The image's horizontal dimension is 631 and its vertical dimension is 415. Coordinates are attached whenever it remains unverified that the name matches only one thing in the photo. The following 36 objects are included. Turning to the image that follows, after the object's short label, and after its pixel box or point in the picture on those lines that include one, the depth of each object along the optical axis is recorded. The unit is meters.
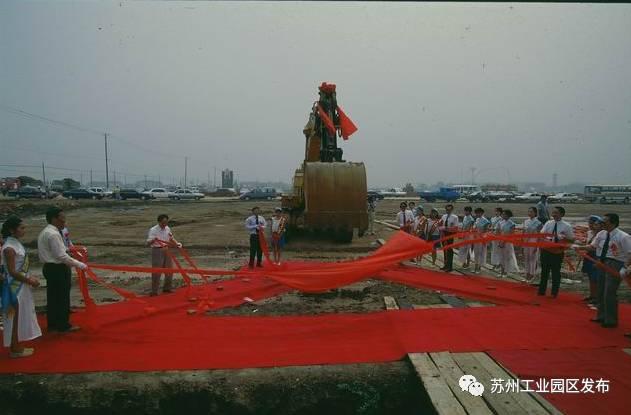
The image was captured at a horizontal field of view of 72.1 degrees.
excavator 14.76
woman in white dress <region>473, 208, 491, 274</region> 11.12
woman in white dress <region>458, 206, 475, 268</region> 11.60
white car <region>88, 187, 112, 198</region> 52.19
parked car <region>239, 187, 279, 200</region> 58.54
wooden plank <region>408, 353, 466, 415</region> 4.25
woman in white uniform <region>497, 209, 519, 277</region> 10.58
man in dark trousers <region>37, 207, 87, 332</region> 5.96
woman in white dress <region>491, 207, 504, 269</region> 10.98
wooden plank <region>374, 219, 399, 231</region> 21.93
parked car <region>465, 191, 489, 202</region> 55.89
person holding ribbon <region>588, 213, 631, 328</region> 6.32
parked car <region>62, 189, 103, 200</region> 50.34
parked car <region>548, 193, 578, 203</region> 59.19
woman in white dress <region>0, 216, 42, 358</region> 5.26
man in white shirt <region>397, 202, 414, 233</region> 13.28
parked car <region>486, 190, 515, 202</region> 57.40
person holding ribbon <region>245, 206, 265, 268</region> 11.20
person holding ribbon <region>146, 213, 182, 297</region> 8.65
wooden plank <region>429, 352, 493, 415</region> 4.23
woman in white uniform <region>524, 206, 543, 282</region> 9.38
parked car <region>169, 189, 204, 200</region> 58.03
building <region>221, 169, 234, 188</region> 111.36
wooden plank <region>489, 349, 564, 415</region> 4.04
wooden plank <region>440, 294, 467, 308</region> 7.76
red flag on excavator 16.83
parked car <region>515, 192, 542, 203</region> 55.69
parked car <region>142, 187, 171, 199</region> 58.65
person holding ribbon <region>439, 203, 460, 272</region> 11.05
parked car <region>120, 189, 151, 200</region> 52.47
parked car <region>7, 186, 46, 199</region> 48.62
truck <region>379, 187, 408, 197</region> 73.88
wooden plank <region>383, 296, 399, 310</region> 7.59
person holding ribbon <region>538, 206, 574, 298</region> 8.20
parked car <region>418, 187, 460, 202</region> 55.28
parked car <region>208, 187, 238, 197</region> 76.94
